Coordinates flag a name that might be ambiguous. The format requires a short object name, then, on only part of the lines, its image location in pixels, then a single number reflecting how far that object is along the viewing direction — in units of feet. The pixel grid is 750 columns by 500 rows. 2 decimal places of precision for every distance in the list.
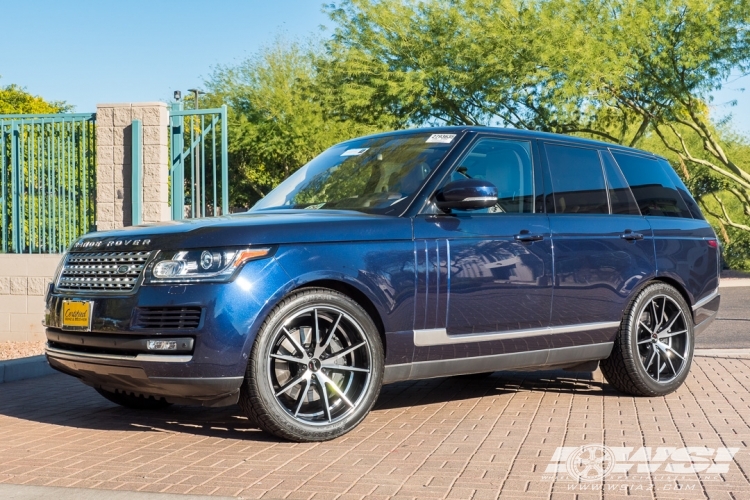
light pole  41.93
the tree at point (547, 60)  86.28
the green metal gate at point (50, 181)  43.52
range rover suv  17.95
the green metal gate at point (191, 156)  42.09
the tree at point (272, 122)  129.49
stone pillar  43.21
